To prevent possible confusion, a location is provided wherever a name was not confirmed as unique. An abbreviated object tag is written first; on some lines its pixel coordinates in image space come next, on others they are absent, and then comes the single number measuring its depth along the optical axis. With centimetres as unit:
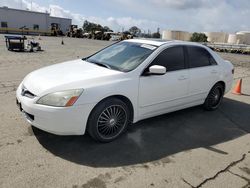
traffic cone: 710
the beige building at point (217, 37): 8244
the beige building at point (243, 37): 7631
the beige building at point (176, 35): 7839
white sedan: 308
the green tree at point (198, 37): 7569
